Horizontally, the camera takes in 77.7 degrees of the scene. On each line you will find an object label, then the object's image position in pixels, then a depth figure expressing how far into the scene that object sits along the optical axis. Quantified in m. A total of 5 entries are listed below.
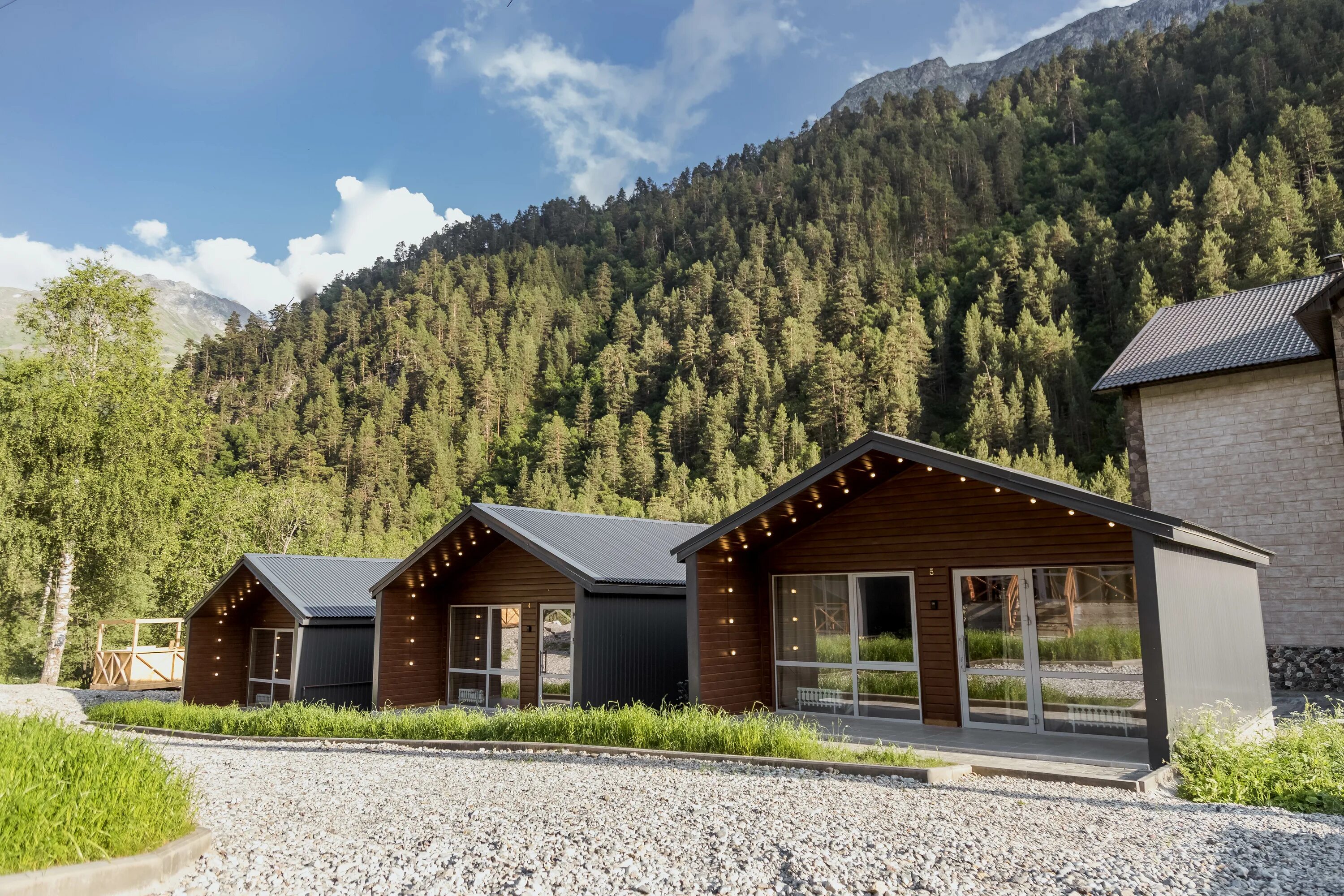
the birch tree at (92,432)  20.98
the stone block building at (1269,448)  14.14
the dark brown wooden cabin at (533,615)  11.86
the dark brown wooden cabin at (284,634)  15.27
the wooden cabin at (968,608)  8.30
